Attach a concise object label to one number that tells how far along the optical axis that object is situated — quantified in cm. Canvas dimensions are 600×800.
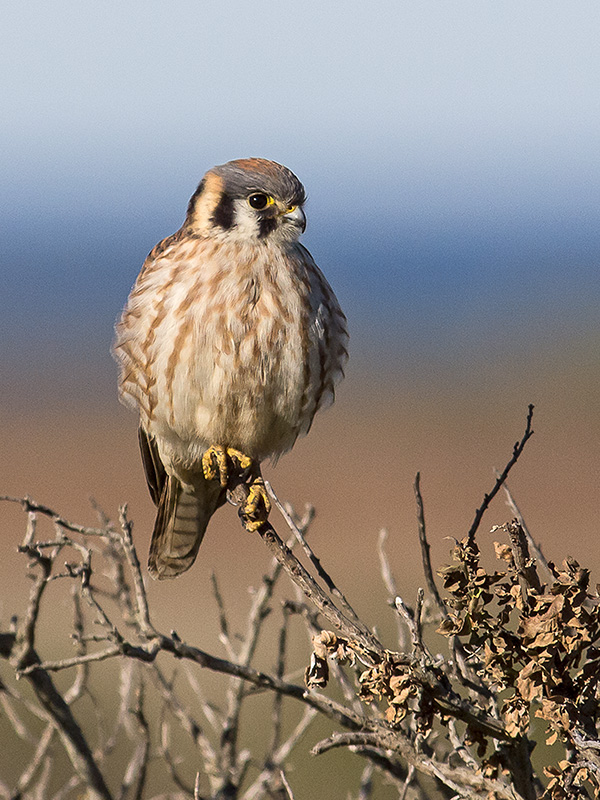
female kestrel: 652
